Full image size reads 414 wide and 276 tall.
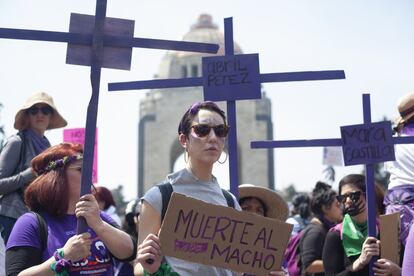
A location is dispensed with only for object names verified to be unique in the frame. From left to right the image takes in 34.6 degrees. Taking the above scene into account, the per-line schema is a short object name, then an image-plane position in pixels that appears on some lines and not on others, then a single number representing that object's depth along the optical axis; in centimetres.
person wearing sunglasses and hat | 446
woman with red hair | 287
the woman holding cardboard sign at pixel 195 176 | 288
